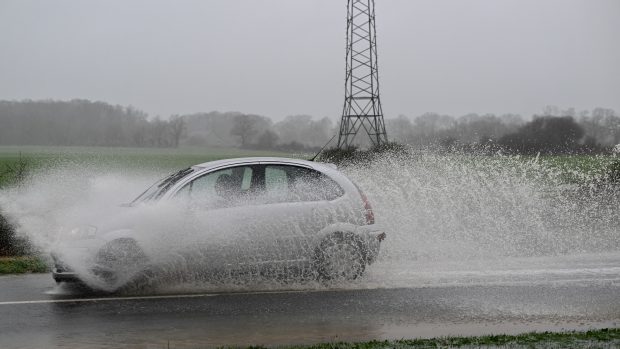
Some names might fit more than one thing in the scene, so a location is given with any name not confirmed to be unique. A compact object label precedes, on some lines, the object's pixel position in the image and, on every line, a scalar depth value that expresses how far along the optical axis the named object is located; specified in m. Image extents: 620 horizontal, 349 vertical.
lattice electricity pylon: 37.72
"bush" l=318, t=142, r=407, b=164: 29.77
